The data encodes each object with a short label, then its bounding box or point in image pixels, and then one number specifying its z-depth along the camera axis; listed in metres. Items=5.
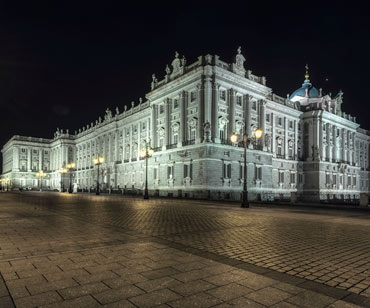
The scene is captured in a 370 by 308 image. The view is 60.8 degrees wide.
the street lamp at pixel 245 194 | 24.64
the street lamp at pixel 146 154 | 36.66
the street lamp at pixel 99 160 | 51.94
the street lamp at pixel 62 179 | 98.31
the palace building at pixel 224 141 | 44.47
